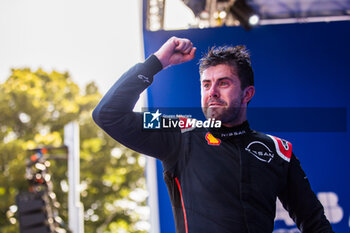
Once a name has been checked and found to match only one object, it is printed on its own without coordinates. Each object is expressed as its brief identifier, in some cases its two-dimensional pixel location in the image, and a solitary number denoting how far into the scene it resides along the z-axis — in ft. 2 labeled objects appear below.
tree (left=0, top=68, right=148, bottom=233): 47.25
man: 13.30
